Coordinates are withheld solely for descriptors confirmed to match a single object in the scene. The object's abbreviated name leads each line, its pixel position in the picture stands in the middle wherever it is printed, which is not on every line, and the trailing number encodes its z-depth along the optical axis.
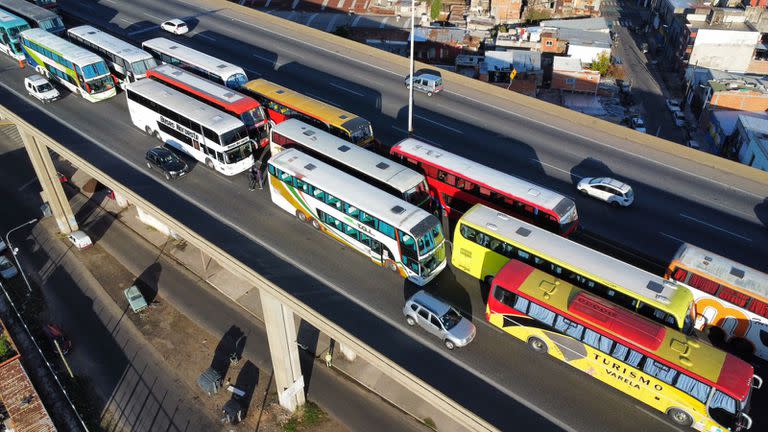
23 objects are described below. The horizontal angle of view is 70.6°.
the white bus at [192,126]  40.00
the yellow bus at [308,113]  41.22
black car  40.81
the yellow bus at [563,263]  27.22
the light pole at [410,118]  44.87
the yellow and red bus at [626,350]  23.67
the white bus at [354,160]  34.66
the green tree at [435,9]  113.12
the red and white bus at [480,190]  33.69
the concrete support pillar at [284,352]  34.75
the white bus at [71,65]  49.19
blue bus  57.91
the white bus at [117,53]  49.97
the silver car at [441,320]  28.06
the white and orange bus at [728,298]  28.80
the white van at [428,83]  53.88
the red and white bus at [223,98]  42.38
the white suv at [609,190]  39.16
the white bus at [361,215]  30.86
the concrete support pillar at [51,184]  51.84
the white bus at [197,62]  48.97
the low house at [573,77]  89.56
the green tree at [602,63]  92.81
